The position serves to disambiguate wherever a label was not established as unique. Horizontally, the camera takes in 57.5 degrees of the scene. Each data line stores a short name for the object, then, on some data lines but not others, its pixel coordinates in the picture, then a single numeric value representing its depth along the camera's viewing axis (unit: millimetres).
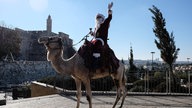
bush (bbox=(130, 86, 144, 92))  9517
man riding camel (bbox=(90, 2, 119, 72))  4466
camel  4150
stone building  55169
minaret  63990
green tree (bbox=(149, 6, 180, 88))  13191
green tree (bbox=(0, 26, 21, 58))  32521
